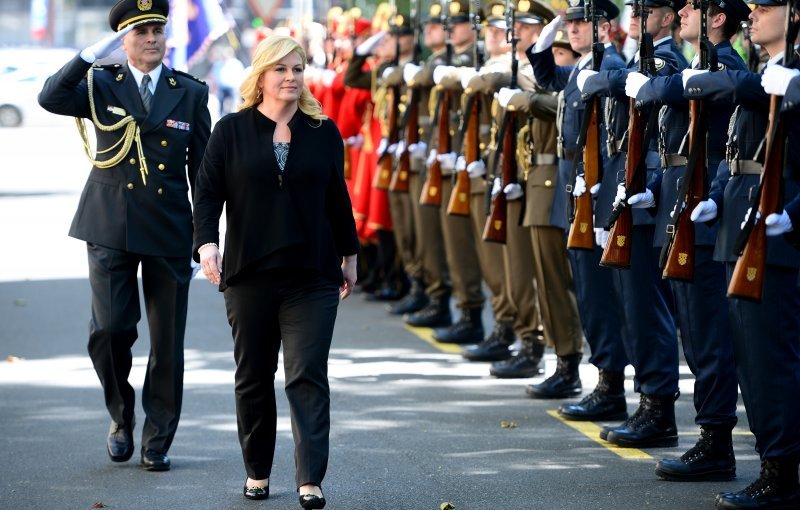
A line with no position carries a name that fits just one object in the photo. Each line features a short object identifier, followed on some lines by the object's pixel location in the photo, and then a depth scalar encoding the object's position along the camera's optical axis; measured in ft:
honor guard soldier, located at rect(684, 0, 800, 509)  38.40
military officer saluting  45.57
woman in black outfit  39.45
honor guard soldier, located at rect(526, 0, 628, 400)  52.70
